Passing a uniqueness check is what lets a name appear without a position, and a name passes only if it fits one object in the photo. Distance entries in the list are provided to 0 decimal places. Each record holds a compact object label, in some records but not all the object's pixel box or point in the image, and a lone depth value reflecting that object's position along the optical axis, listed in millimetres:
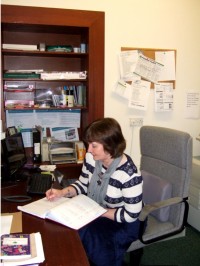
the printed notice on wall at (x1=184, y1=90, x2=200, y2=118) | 2938
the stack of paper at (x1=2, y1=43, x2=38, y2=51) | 2438
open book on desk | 1333
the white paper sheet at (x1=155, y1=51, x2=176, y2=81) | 2766
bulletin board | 2700
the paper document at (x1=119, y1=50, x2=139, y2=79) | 2662
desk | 1048
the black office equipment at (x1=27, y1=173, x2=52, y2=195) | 1738
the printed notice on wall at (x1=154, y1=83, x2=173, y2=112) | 2807
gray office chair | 1720
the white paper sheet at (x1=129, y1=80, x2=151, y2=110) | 2730
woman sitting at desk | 1469
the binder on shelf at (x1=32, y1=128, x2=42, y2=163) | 2602
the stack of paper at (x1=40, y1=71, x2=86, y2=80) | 2508
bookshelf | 2387
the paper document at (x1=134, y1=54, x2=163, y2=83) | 2688
